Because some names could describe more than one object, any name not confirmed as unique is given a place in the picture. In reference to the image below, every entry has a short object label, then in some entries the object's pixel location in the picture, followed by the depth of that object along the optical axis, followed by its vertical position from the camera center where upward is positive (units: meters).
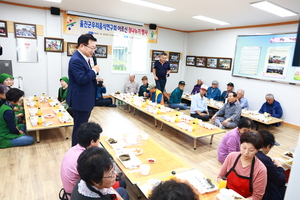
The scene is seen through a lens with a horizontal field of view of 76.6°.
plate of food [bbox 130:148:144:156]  2.50 -1.13
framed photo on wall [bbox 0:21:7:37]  5.86 +0.90
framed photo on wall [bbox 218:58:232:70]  7.72 +0.33
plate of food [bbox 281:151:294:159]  2.71 -1.14
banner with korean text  6.80 +1.40
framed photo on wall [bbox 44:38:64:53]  6.56 +0.56
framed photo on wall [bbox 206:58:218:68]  8.28 +0.36
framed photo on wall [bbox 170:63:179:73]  9.54 +0.05
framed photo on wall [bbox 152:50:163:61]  8.84 +0.57
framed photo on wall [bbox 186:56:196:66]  9.38 +0.44
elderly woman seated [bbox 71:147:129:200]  1.27 -0.74
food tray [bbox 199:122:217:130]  4.09 -1.20
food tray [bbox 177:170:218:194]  1.81 -1.11
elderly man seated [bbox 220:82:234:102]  7.15 -0.75
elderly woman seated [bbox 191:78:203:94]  8.25 -0.75
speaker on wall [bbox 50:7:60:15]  6.18 +1.63
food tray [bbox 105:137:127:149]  2.71 -1.13
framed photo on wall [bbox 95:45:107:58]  7.48 +0.49
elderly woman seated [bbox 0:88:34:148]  3.33 -1.22
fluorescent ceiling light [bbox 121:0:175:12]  5.05 +1.70
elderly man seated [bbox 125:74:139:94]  8.02 -0.84
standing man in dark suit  2.36 -0.22
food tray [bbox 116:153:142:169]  2.18 -1.13
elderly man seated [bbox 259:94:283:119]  5.99 -1.05
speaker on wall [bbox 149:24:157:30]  8.20 +1.73
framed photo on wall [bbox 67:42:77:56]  6.94 +0.53
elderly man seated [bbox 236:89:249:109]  6.53 -0.96
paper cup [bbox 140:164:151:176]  2.04 -1.09
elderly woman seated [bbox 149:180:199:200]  0.88 -0.58
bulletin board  5.97 +0.52
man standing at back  6.84 -0.12
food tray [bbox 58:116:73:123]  3.90 -1.18
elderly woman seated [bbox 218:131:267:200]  1.85 -0.97
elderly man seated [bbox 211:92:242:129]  5.00 -1.15
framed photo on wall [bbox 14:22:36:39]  6.09 +0.93
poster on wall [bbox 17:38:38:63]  6.22 +0.29
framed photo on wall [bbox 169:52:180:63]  9.38 +0.55
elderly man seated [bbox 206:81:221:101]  7.78 -0.86
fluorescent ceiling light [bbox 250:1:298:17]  4.43 +1.61
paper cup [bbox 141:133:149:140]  3.01 -1.10
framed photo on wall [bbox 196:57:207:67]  8.80 +0.40
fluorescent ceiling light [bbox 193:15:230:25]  6.32 +1.72
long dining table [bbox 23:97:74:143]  3.61 -1.22
